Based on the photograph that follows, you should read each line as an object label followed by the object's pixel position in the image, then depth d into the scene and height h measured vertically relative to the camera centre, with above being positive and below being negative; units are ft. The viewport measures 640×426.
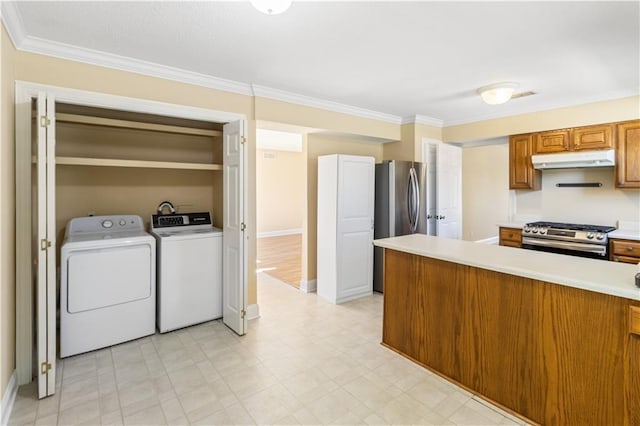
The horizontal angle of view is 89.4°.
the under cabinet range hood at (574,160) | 12.03 +2.04
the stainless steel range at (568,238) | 11.68 -1.06
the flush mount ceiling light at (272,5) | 5.62 +3.65
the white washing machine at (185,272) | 10.43 -2.02
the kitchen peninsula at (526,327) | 5.43 -2.36
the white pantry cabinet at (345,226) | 13.29 -0.64
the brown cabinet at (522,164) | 14.28 +2.13
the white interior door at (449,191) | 16.40 +1.08
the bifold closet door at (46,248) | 6.97 -0.78
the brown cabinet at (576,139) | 12.16 +2.87
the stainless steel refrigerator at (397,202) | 14.02 +0.43
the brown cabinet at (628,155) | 11.58 +2.05
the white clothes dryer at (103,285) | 8.83 -2.12
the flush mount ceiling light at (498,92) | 10.80 +4.06
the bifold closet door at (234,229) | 10.25 -0.58
